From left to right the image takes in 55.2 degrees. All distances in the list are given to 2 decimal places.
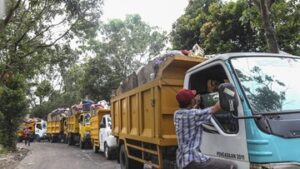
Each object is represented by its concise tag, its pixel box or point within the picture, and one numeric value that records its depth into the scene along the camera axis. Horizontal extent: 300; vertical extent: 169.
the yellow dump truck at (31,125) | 24.35
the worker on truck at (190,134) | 3.05
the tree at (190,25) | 13.30
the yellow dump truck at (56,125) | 21.67
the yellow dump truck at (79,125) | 15.52
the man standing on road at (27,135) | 20.38
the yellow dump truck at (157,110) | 4.64
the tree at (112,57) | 24.71
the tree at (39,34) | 10.83
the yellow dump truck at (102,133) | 11.20
